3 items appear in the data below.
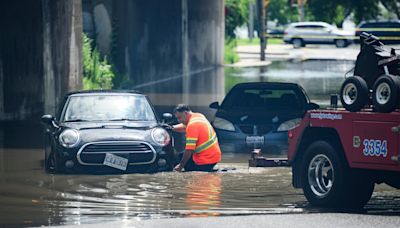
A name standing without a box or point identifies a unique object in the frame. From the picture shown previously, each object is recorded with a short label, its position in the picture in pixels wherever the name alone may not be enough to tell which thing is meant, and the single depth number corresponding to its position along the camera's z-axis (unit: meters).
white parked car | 83.12
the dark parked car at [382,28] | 72.50
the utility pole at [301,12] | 103.06
